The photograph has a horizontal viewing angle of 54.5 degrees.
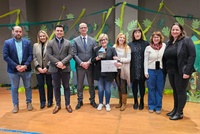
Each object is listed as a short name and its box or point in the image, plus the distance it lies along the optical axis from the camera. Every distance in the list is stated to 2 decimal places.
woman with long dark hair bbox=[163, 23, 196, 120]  2.64
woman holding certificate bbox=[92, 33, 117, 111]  3.14
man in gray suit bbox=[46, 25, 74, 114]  3.07
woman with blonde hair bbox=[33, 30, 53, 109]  3.37
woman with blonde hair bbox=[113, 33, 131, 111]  3.14
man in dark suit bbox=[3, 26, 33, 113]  3.16
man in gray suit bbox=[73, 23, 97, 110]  3.26
